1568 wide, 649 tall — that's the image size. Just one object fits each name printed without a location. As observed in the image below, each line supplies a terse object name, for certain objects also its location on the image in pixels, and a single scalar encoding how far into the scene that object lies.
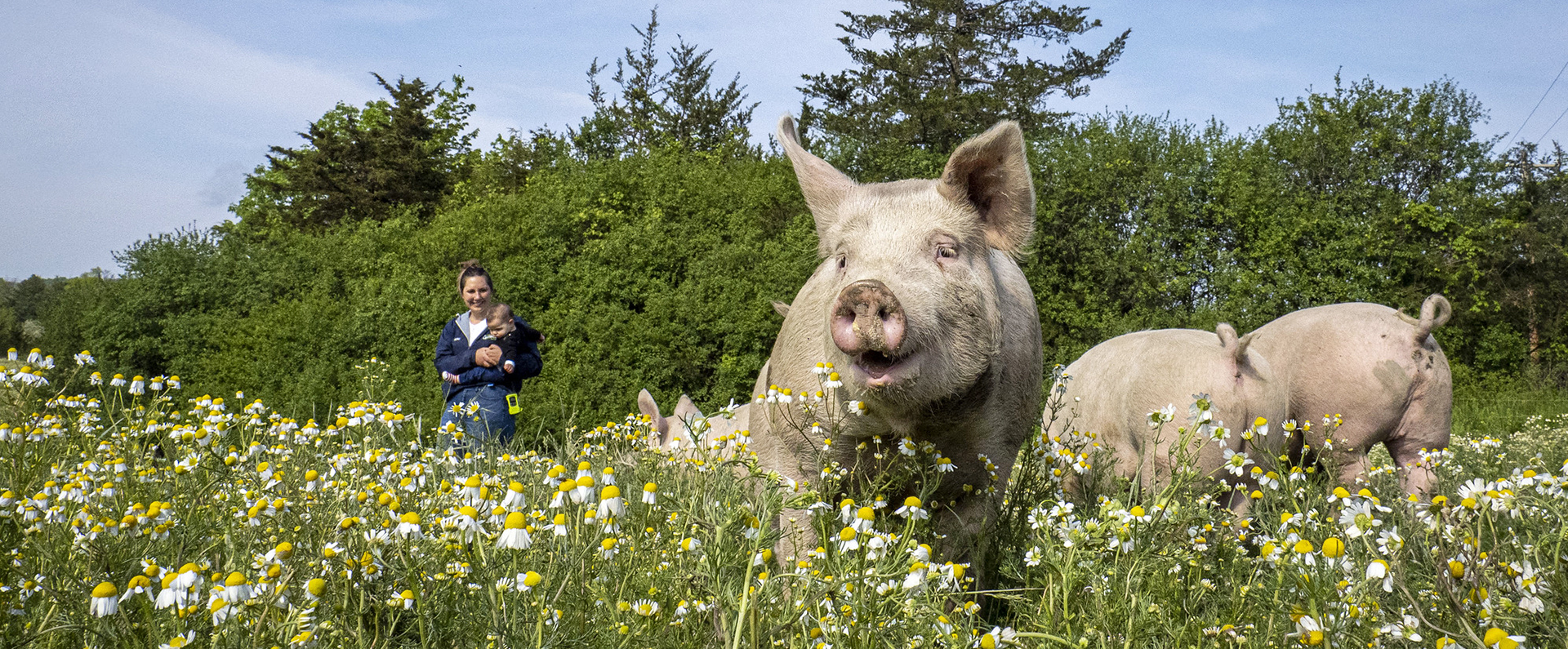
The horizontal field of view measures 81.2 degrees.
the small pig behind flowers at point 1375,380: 5.96
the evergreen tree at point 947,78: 24.25
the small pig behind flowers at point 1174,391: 5.43
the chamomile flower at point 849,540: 1.82
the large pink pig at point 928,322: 2.93
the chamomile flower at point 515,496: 1.87
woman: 7.45
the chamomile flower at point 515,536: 1.63
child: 7.45
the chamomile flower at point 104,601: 1.57
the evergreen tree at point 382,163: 36.50
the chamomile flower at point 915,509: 2.09
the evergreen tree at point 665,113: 35.88
